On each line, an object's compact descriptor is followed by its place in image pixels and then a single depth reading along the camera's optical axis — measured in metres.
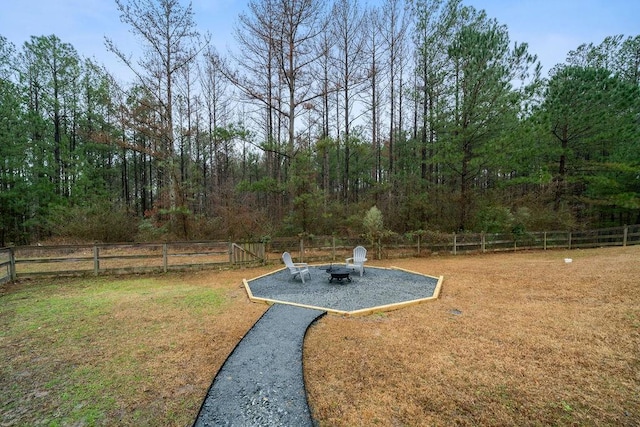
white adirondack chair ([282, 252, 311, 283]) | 7.16
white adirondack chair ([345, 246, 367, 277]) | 7.78
